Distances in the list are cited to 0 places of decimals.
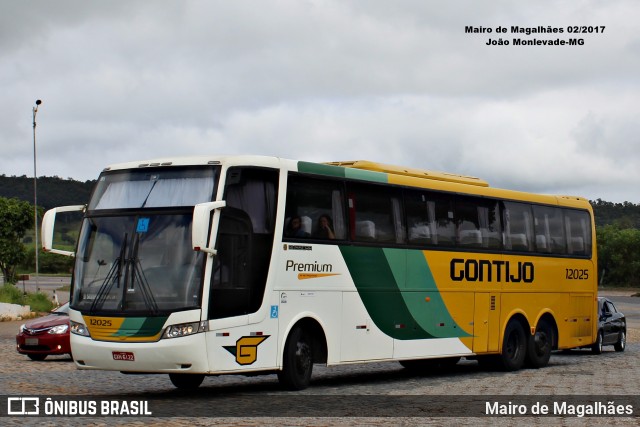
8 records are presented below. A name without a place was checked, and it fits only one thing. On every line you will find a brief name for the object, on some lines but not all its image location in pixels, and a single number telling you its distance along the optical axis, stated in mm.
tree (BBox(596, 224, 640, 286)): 128500
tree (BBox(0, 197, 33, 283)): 60250
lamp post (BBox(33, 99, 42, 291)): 53969
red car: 24766
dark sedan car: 29734
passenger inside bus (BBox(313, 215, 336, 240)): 17859
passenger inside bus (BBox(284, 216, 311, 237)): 17156
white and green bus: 15547
